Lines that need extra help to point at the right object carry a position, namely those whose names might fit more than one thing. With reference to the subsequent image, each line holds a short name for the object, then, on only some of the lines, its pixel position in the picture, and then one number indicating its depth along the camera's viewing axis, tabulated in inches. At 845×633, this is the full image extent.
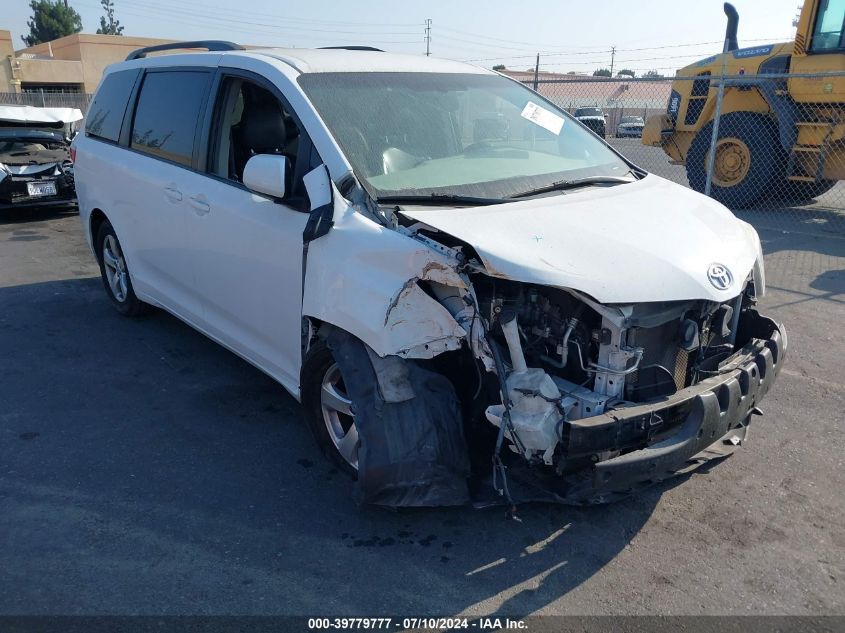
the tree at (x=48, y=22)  3066.2
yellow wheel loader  402.3
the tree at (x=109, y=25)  3794.3
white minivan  110.1
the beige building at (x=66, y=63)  1574.8
